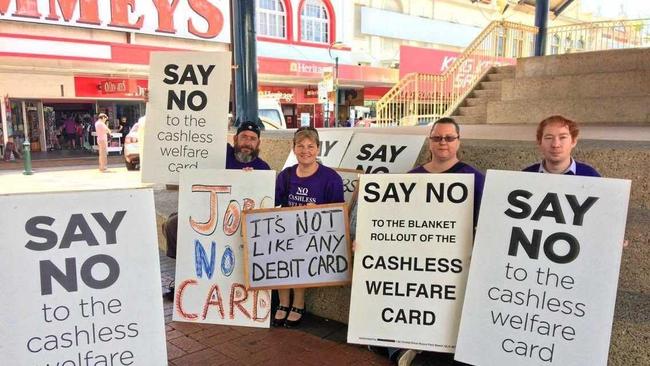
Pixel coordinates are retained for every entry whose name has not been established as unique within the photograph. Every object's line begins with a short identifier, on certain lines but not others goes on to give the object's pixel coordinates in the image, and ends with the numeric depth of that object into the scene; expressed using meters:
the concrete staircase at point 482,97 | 11.58
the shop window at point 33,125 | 20.38
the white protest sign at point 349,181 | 4.54
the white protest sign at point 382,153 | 4.47
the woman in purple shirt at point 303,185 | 3.89
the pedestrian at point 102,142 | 16.12
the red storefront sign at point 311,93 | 27.77
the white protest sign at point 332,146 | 5.01
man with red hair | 3.00
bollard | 14.85
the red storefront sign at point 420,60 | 24.27
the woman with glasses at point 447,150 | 3.33
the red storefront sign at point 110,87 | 21.08
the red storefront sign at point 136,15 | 18.97
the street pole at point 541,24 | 13.38
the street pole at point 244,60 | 7.85
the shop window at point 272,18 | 27.55
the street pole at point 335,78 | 21.39
